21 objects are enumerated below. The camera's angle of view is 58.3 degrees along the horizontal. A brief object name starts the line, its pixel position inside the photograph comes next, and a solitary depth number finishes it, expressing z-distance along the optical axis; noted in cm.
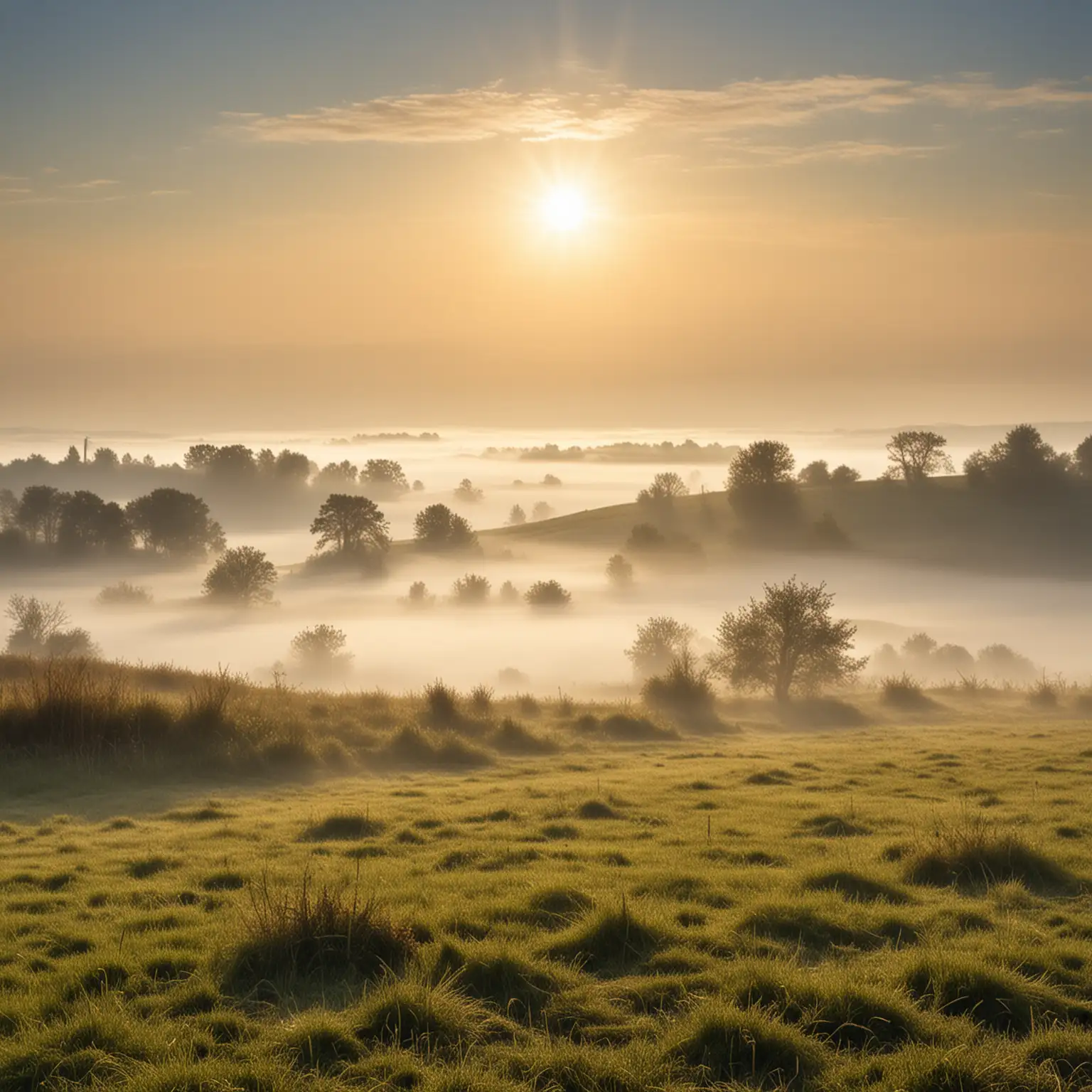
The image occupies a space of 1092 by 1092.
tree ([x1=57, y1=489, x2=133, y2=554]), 12394
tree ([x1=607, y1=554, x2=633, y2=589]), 12150
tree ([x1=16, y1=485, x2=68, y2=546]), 13100
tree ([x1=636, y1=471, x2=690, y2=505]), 15512
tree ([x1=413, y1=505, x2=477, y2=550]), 13300
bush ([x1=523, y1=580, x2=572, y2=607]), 11094
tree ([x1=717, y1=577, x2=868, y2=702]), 4941
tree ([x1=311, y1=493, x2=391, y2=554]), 12262
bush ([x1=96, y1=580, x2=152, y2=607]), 11519
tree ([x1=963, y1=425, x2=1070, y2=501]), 13475
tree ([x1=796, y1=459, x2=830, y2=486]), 15644
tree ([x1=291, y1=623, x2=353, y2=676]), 8569
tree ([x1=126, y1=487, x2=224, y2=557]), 12325
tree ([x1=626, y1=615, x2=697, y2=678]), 7119
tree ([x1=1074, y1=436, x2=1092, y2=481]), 13838
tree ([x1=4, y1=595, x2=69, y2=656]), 7300
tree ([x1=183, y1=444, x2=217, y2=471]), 19150
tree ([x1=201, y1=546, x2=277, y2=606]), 10688
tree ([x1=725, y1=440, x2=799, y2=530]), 13362
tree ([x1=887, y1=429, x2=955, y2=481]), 14088
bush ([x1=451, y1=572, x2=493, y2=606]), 11606
